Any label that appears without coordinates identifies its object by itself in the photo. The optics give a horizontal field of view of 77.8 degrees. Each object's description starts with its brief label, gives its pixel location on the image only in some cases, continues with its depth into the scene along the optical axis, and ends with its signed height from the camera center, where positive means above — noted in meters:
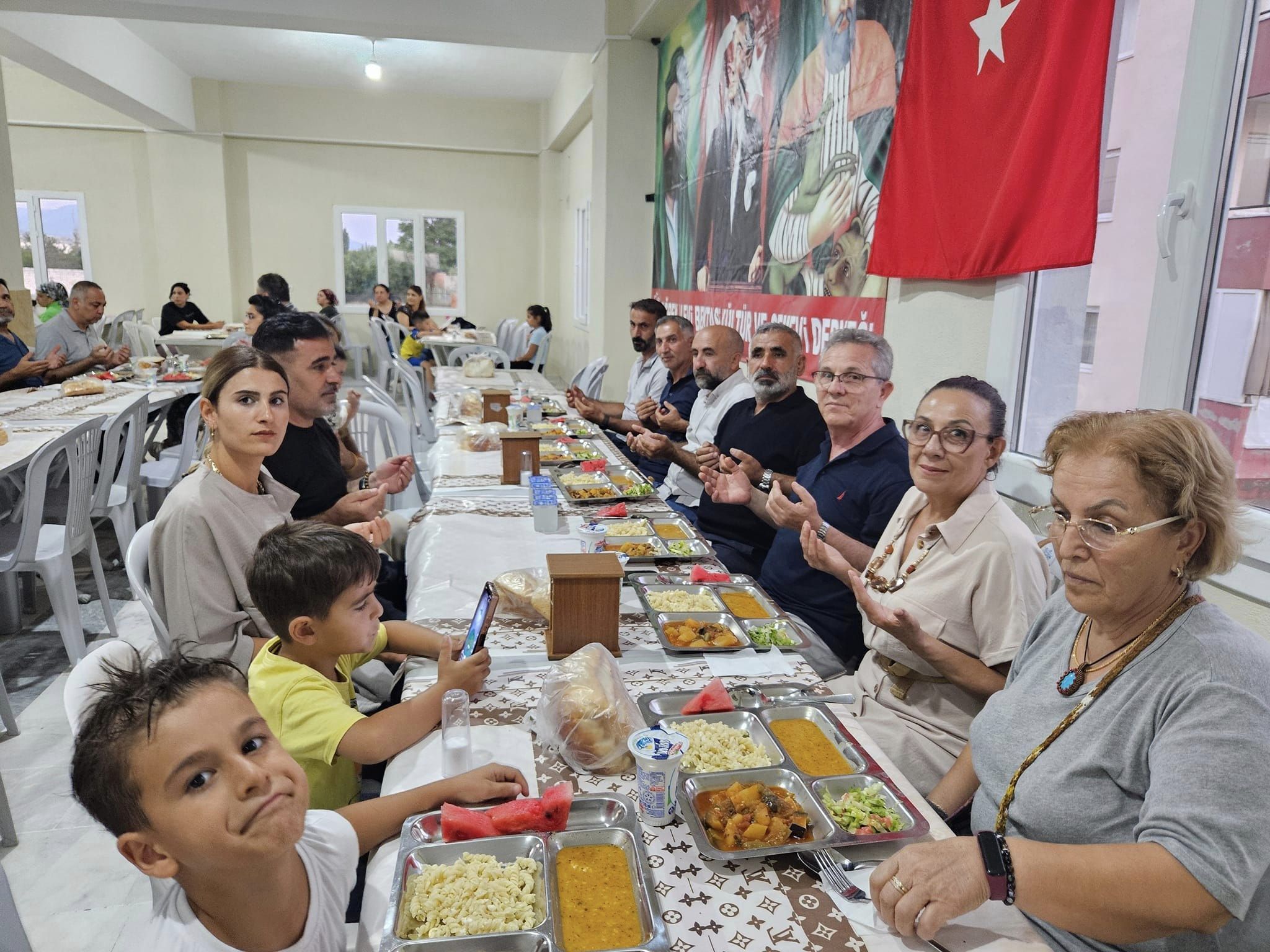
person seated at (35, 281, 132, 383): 5.38 -0.28
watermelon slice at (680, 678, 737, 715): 1.40 -0.68
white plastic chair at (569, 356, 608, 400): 6.07 -0.53
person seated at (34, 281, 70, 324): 8.27 -0.05
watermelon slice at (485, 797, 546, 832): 1.08 -0.69
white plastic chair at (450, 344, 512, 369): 7.96 -0.52
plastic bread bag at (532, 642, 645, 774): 1.26 -0.66
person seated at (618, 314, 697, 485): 4.10 -0.42
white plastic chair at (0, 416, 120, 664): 2.80 -0.91
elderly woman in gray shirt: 0.93 -0.55
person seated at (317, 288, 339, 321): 10.42 -0.02
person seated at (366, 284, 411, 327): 10.45 -0.04
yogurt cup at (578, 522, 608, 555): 2.24 -0.67
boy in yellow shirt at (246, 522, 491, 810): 1.29 -0.63
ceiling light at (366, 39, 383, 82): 7.93 +2.31
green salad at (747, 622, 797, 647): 1.71 -0.70
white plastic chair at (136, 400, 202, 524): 4.23 -0.94
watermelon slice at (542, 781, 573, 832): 1.09 -0.68
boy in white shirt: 0.83 -0.53
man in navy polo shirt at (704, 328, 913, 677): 2.17 -0.50
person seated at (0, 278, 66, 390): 4.82 -0.42
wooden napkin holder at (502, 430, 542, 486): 3.01 -0.54
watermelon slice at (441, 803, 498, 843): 1.07 -0.69
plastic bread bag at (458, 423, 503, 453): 3.61 -0.62
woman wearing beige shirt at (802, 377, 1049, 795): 1.56 -0.56
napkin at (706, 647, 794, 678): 1.60 -0.72
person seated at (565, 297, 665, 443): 4.55 -0.44
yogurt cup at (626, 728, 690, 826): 1.09 -0.63
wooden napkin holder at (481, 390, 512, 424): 4.23 -0.52
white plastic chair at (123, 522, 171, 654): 1.66 -0.59
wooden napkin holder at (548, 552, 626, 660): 1.60 -0.60
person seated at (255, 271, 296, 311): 7.32 +0.12
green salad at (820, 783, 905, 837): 1.10 -0.70
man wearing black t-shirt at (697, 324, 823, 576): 2.89 -0.48
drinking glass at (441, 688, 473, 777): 1.24 -0.68
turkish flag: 2.02 +0.52
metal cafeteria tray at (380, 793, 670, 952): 0.91 -0.71
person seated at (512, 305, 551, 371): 8.39 -0.28
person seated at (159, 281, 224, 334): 9.25 -0.18
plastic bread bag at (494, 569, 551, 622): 1.80 -0.65
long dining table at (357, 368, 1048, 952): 0.95 -0.72
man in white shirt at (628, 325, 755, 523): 3.49 -0.43
